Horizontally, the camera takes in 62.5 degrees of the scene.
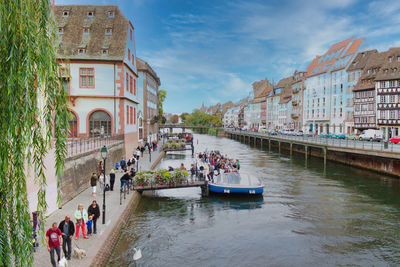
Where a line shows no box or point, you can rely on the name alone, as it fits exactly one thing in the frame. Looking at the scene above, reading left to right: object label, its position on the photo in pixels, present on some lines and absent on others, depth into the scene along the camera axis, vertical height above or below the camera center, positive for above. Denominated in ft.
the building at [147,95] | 189.91 +17.68
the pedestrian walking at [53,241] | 30.50 -10.84
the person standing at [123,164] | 89.19 -10.85
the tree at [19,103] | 19.65 +1.27
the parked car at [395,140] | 128.64 -5.97
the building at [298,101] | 289.12 +21.53
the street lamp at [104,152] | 44.80 -3.77
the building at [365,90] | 192.54 +21.06
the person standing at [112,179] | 64.54 -10.79
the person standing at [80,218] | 37.86 -10.90
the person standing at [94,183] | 59.56 -10.65
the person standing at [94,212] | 40.11 -10.70
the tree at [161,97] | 289.66 +24.54
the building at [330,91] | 224.33 +25.30
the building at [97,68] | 101.14 +17.27
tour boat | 74.43 -13.77
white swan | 38.77 -15.39
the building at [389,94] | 174.60 +16.86
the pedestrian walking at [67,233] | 33.01 -10.92
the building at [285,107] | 325.62 +18.47
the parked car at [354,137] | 166.50 -6.37
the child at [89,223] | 39.52 -11.83
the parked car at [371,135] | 163.28 -5.18
